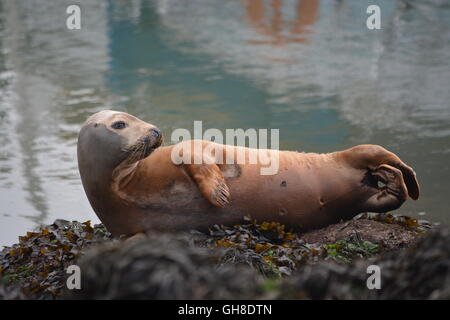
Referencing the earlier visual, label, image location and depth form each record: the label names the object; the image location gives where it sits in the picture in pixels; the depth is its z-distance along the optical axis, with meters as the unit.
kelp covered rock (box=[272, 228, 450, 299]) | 4.39
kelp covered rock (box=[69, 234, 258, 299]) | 4.11
